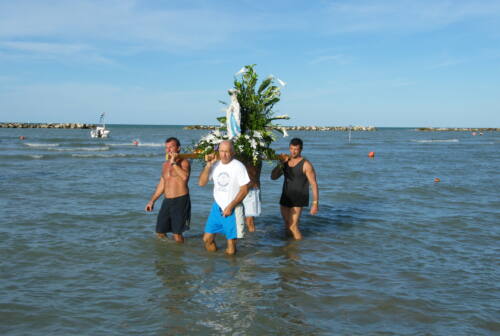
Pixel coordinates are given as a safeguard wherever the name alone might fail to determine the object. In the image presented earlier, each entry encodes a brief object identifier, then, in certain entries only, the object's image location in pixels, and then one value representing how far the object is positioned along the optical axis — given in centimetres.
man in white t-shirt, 657
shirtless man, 738
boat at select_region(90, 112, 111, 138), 6331
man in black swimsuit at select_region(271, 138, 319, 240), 816
